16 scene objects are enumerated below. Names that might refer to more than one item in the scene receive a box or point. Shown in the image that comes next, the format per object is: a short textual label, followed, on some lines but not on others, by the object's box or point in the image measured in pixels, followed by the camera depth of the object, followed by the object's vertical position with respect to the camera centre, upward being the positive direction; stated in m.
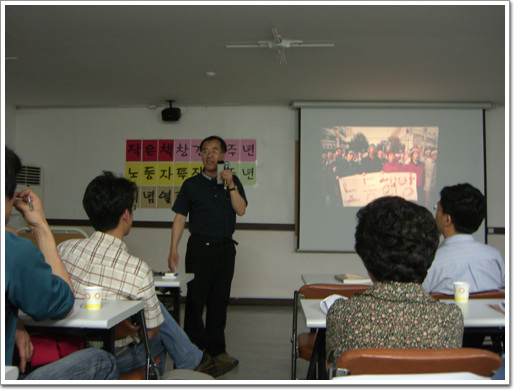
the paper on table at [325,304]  1.60 -0.36
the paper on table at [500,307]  1.65 -0.38
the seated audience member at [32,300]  1.15 -0.27
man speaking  3.03 -0.29
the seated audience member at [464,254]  2.00 -0.22
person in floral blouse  1.14 -0.25
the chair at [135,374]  1.68 -0.66
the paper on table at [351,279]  2.42 -0.41
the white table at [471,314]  1.51 -0.39
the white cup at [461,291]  1.79 -0.34
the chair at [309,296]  1.94 -0.41
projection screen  5.19 +0.52
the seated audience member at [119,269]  1.71 -0.26
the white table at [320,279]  2.44 -0.43
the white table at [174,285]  2.37 -0.43
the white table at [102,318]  1.38 -0.37
